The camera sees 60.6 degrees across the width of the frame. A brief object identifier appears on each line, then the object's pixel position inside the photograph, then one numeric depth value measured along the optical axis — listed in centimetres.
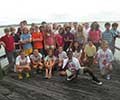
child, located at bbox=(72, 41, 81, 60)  353
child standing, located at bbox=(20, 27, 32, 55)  358
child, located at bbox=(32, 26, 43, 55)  361
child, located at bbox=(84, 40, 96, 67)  359
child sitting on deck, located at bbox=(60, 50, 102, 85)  308
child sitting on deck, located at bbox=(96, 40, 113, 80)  323
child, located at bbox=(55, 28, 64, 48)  368
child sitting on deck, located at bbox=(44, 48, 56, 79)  342
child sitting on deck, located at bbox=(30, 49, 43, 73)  348
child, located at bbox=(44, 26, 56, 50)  363
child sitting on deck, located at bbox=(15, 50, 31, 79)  337
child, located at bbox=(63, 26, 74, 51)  373
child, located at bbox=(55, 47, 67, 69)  353
